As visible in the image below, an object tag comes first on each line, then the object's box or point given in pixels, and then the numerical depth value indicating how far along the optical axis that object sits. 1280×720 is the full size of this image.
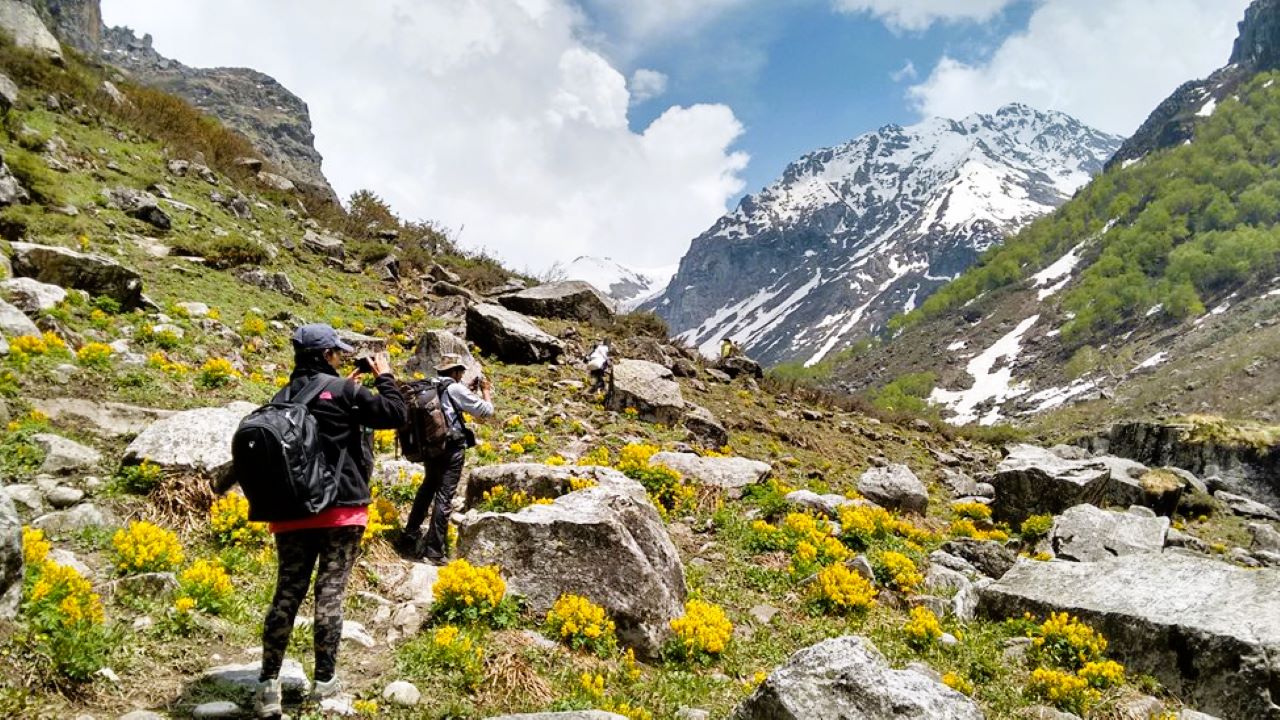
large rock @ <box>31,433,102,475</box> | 7.39
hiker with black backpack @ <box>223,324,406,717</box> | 4.30
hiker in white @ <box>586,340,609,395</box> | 19.03
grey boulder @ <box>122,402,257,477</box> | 7.78
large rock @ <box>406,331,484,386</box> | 16.39
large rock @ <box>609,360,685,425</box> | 17.81
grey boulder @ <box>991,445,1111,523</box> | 15.91
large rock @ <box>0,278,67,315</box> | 10.89
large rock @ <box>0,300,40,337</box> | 9.81
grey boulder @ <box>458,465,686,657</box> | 6.73
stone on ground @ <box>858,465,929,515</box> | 15.27
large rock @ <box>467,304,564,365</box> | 20.03
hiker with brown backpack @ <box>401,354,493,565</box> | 8.09
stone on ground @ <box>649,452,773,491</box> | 12.84
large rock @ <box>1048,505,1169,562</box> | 11.91
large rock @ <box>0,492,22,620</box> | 4.24
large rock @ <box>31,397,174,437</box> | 8.59
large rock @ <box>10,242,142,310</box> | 12.16
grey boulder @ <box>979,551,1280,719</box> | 6.66
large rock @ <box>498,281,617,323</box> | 25.42
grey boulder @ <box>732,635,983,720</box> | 4.45
